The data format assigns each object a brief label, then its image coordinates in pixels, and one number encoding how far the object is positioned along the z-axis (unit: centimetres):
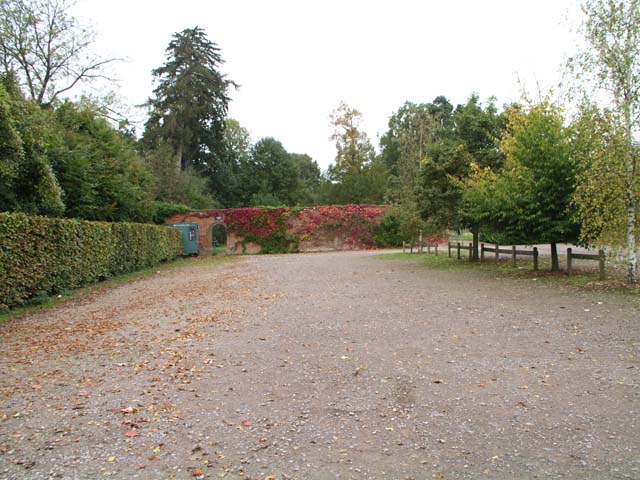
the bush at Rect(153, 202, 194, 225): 3275
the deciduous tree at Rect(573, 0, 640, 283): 958
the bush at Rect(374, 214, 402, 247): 3334
